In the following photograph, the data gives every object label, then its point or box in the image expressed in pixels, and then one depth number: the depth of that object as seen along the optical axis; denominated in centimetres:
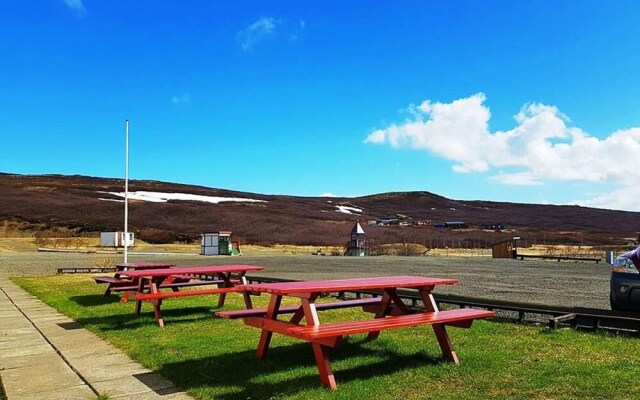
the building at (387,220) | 9172
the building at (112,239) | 4847
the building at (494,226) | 9149
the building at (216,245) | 4300
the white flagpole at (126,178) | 1727
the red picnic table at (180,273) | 793
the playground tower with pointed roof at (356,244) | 4666
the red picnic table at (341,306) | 457
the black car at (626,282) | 670
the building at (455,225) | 9200
